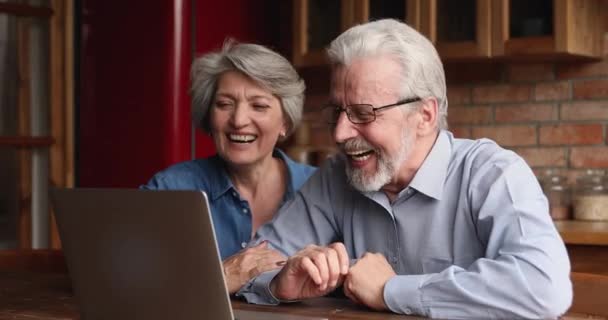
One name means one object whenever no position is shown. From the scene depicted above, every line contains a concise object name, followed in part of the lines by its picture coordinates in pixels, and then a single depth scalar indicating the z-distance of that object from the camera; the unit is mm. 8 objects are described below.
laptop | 1397
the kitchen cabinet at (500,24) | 3486
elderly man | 1649
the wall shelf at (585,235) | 3123
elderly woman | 2578
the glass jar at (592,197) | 3467
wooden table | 1704
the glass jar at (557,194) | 3645
